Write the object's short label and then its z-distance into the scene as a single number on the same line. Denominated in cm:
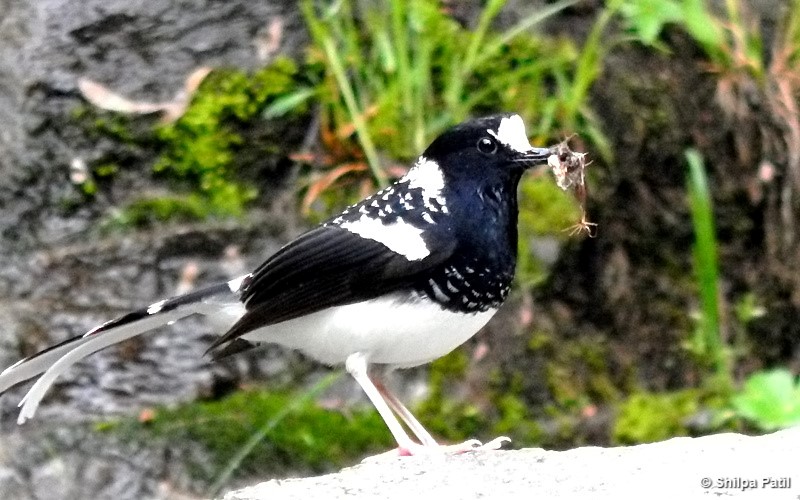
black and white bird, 632
